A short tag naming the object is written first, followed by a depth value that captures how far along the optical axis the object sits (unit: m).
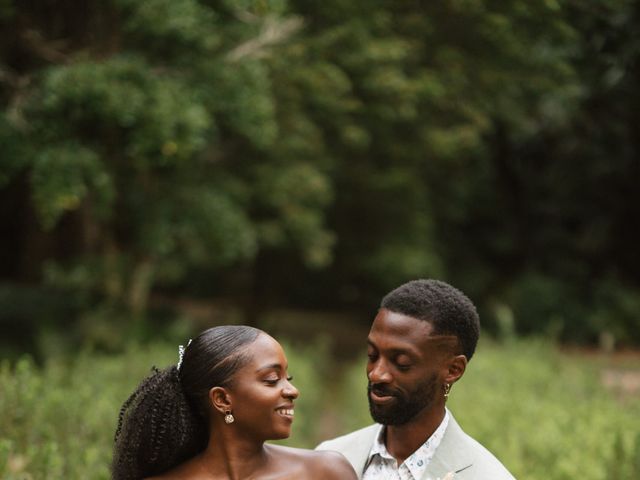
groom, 3.12
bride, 2.96
